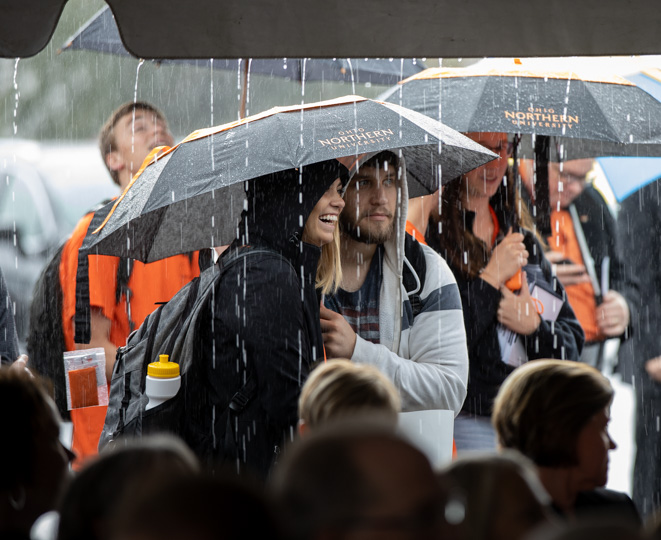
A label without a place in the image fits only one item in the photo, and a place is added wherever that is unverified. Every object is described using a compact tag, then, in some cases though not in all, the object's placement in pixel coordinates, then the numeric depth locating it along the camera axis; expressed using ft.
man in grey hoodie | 25.80
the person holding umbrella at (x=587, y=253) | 35.83
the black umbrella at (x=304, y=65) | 45.42
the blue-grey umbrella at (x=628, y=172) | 36.96
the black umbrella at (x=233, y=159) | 22.70
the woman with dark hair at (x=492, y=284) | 29.53
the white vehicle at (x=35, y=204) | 55.42
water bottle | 21.12
